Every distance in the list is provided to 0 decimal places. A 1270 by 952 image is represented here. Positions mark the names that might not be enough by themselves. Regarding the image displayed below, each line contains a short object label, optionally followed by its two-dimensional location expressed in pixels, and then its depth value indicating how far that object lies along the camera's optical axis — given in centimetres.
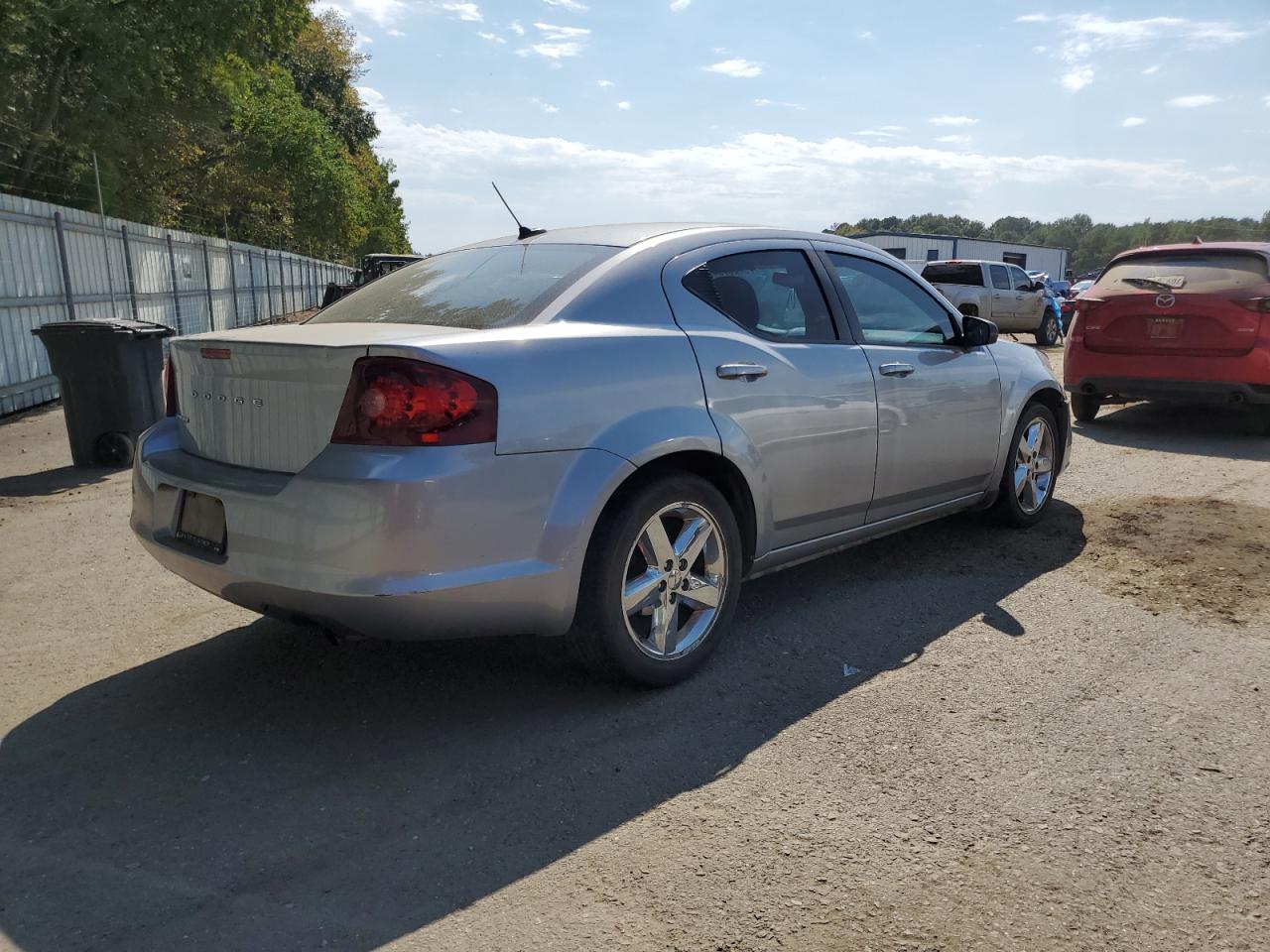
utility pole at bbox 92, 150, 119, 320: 1358
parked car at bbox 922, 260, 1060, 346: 2262
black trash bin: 784
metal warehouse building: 5284
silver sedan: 296
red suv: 859
